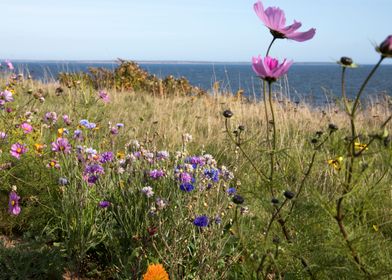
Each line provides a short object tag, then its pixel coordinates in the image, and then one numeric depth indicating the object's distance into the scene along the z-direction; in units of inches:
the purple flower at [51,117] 151.2
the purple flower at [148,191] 97.5
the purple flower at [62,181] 104.4
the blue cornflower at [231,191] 99.9
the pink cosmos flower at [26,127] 144.4
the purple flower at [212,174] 101.4
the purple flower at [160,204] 90.0
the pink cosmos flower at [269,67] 66.1
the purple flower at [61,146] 120.6
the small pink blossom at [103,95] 181.1
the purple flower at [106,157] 113.3
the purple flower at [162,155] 113.7
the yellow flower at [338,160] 77.7
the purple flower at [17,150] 128.3
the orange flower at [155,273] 71.8
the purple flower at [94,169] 106.3
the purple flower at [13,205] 109.7
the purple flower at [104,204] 100.4
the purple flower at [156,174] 103.1
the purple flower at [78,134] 128.1
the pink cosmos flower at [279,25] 69.5
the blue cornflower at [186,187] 94.7
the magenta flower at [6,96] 153.2
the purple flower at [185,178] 98.9
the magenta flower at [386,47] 56.0
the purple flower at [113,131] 137.4
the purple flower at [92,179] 104.2
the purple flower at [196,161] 111.5
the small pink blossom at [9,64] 219.0
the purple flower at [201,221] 80.6
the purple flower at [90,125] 131.8
